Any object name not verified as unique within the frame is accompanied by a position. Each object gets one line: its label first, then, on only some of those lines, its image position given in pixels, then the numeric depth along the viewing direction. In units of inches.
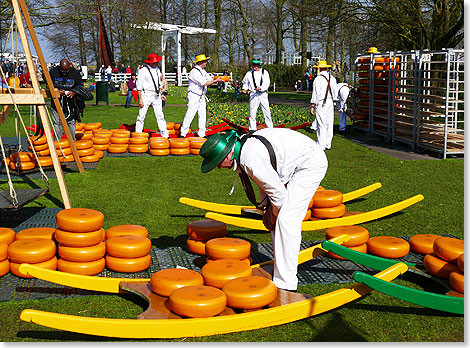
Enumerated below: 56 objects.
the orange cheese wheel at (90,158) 469.4
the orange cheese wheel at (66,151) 456.9
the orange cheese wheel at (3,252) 218.5
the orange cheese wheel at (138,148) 531.8
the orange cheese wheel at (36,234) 234.7
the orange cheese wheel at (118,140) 533.0
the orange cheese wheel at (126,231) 239.0
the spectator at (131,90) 1073.3
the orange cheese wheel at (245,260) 221.2
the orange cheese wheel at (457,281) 191.1
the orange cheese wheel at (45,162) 433.1
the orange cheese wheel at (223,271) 191.9
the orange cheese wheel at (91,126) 596.1
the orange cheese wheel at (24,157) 427.2
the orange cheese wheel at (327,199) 293.9
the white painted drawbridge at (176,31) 1849.2
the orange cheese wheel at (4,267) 218.1
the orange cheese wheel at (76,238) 221.3
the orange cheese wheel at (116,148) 528.4
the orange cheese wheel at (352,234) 241.1
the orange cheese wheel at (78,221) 221.1
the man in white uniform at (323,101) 534.3
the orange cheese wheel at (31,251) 216.5
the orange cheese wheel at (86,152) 467.6
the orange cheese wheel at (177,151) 527.5
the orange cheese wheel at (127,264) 223.8
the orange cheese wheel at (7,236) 228.2
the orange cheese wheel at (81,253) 220.8
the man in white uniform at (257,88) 633.0
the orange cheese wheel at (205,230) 243.9
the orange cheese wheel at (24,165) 423.2
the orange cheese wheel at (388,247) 235.8
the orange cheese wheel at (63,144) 455.2
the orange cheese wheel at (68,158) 455.7
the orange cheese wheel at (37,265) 217.2
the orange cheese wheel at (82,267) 220.1
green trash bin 1131.3
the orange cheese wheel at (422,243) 240.0
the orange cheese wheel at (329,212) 294.2
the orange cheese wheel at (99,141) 534.3
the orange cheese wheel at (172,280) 186.5
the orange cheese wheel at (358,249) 242.3
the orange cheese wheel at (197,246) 242.2
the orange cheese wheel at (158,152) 523.8
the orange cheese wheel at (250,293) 176.7
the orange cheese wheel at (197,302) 169.3
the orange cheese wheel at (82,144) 467.5
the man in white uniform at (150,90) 571.2
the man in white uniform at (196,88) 585.9
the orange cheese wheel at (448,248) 207.5
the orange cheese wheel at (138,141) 534.6
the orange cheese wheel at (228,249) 219.6
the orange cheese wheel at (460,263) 193.3
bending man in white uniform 183.6
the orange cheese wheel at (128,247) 223.3
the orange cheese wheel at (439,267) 207.6
